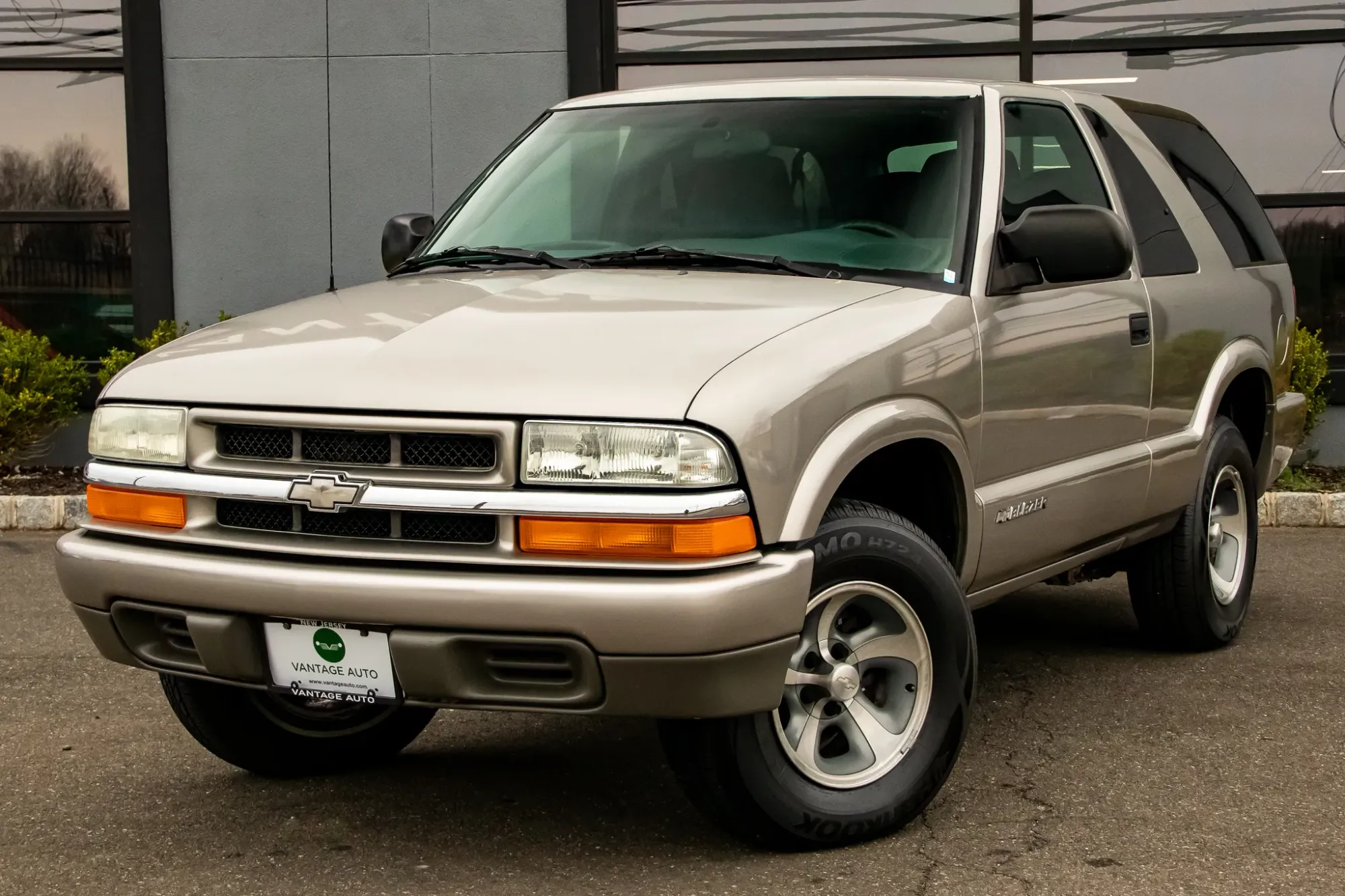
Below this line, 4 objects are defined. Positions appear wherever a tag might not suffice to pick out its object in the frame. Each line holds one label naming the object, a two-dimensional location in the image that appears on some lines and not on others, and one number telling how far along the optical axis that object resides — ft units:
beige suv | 10.74
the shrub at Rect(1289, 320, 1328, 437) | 30.81
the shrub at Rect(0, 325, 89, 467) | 30.96
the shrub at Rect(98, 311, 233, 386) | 33.14
